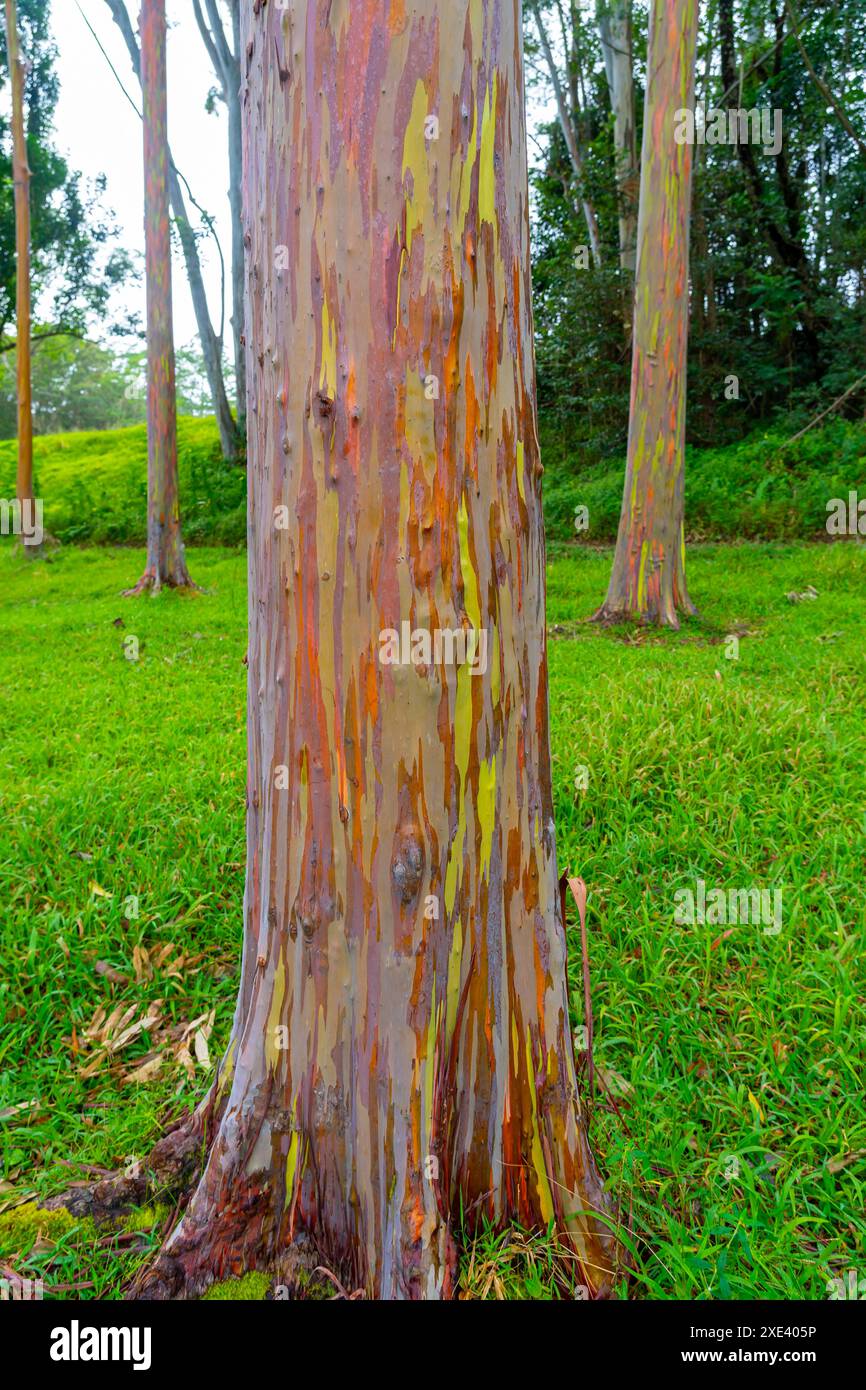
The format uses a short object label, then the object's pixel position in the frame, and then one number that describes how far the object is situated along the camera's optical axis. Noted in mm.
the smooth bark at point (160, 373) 10305
